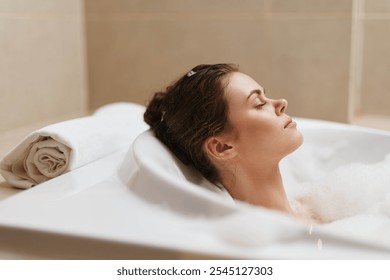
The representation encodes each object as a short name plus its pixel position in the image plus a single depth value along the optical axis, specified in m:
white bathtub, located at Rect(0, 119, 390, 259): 0.81
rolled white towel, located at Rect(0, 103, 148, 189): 1.31
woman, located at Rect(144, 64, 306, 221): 1.28
